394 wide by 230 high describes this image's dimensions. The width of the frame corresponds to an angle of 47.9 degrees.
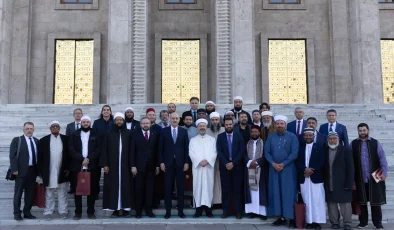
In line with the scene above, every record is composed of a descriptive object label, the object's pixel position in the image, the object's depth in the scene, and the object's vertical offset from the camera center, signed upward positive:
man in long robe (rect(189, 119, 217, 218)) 8.60 -0.46
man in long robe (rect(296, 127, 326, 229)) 8.01 -0.66
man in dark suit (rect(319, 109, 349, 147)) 9.38 +0.32
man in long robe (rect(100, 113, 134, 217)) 8.54 -0.54
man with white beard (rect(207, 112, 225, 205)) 8.80 +0.18
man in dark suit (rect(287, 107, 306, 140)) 9.45 +0.39
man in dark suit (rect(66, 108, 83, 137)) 9.75 +0.45
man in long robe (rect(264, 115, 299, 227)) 8.18 -0.58
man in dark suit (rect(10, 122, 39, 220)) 8.45 -0.48
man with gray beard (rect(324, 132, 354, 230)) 7.91 -0.66
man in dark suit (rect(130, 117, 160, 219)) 8.61 -0.38
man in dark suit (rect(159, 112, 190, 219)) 8.59 -0.32
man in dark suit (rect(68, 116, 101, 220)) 8.52 -0.22
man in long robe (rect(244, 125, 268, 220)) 8.40 -0.73
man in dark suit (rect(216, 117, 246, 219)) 8.52 -0.45
